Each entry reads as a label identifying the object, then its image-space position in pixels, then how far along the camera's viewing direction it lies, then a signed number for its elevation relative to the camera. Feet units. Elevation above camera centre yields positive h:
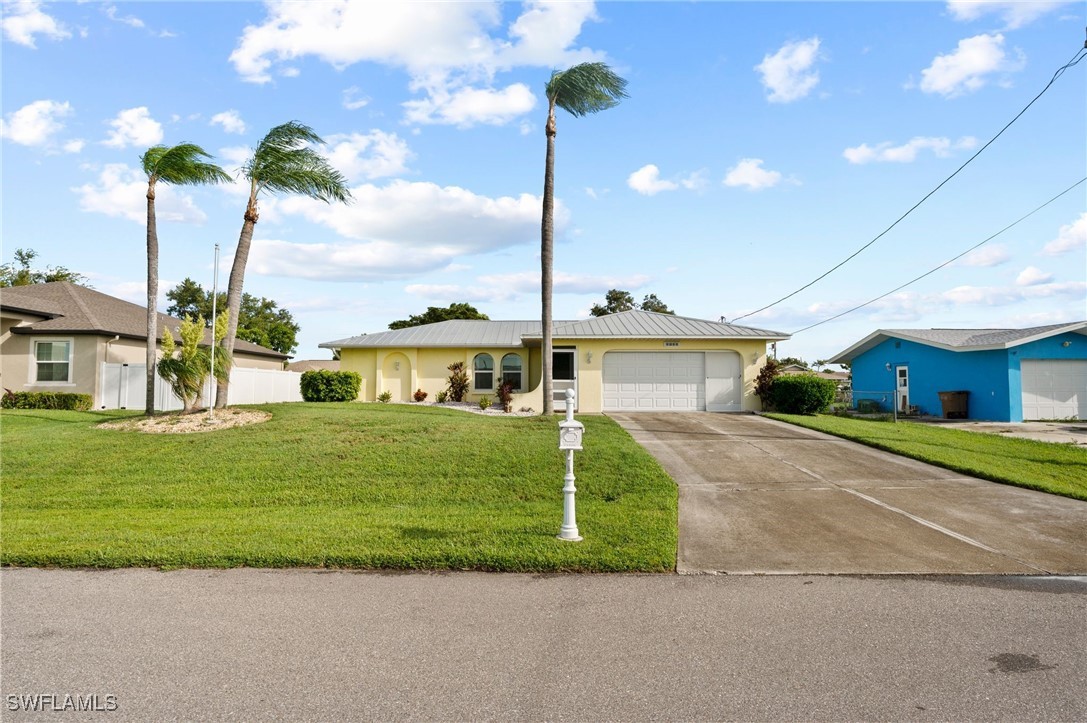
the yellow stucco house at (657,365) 66.80 +2.23
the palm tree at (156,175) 49.37 +16.78
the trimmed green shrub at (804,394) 62.59 -0.69
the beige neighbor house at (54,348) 66.39 +3.53
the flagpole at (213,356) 42.45 +1.81
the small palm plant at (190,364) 43.01 +1.25
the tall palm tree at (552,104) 52.19 +23.99
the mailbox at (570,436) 21.34 -1.74
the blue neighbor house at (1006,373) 68.59 +1.87
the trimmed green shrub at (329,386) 66.64 -0.29
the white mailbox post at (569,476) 21.29 -3.13
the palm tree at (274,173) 48.19 +16.70
